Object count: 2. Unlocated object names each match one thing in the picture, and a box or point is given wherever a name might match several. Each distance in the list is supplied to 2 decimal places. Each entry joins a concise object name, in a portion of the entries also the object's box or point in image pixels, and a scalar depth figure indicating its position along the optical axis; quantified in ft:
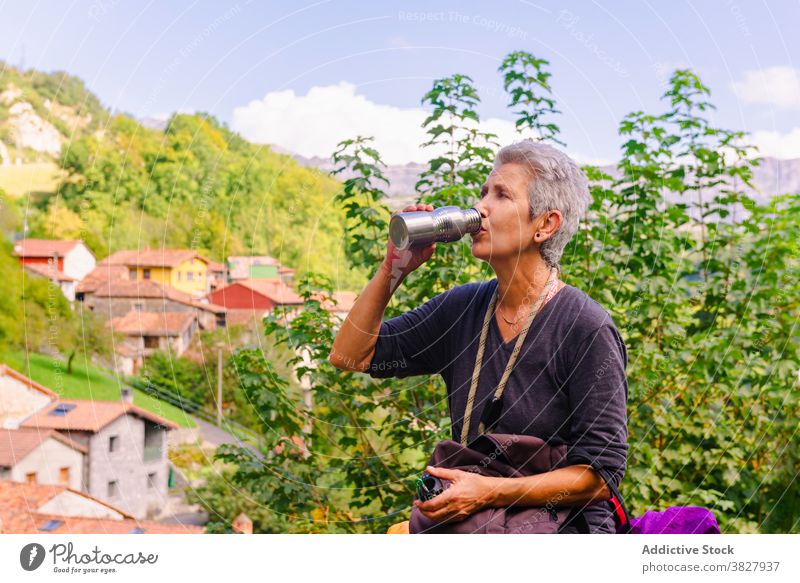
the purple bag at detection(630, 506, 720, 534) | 6.05
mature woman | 5.37
